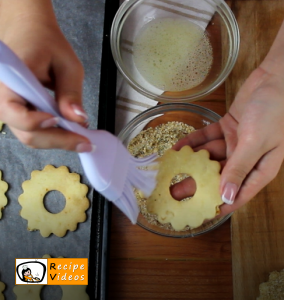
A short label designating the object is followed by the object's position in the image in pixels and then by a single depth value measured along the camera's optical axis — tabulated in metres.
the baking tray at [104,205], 0.73
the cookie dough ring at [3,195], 0.78
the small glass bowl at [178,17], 0.82
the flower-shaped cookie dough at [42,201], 0.77
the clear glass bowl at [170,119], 0.75
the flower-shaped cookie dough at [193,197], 0.67
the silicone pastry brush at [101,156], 0.35
